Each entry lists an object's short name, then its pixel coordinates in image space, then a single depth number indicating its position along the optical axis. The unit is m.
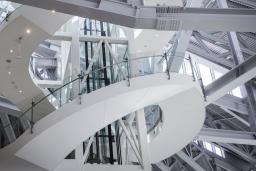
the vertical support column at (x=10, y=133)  17.03
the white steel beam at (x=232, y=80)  11.70
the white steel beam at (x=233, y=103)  15.74
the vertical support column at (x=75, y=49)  13.45
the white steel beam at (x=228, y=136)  14.71
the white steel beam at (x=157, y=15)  7.58
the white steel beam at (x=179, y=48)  11.15
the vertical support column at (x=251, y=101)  13.66
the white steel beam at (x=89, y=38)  14.53
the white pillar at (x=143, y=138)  12.13
